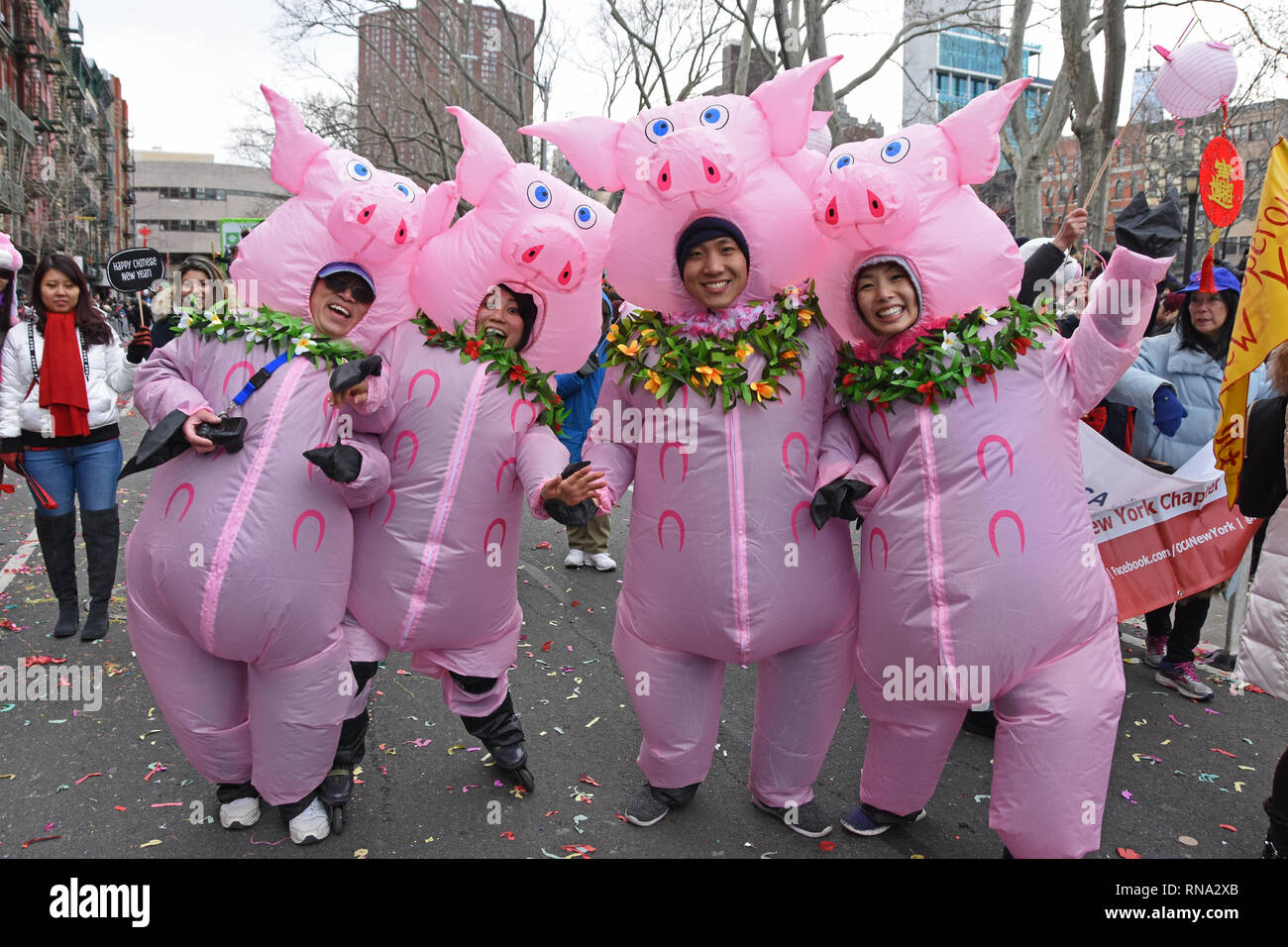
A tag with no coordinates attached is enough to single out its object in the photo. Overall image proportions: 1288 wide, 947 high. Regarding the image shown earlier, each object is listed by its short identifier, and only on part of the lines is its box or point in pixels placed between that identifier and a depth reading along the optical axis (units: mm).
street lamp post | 6447
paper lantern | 3816
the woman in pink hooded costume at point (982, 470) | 2455
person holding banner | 4195
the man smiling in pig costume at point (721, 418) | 2732
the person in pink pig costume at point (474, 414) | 2908
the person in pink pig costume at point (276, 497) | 2635
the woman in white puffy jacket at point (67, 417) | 4645
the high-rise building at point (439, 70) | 18344
